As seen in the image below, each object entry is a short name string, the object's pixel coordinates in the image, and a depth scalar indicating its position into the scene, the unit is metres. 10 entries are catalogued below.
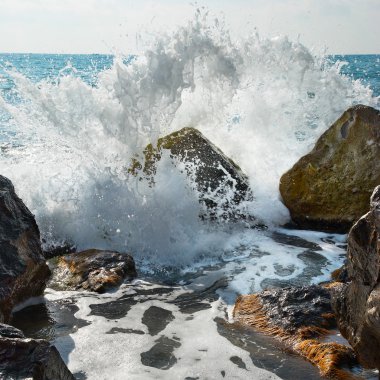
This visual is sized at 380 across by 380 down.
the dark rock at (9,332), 2.46
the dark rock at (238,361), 3.23
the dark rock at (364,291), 2.58
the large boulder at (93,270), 4.68
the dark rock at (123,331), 3.74
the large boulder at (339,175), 6.31
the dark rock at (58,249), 5.81
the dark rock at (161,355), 3.25
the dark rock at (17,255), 3.93
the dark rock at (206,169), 6.74
